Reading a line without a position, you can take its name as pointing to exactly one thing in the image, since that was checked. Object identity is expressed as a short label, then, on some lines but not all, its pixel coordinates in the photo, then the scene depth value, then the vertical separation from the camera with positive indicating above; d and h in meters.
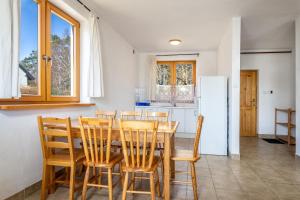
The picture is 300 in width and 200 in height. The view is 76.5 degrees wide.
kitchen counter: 5.54 -0.21
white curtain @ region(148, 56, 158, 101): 6.09 +0.67
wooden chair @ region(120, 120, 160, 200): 1.72 -0.41
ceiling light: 4.95 +1.50
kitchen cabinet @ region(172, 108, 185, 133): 5.52 -0.50
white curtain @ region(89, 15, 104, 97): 3.20 +0.60
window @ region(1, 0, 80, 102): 2.27 +0.62
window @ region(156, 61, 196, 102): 6.11 +0.60
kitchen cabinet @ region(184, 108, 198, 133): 5.46 -0.61
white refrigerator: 3.90 -0.29
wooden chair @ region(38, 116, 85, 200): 1.94 -0.58
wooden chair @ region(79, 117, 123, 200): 1.85 -0.40
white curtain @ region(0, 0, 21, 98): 1.75 +0.48
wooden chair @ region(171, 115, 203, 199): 2.01 -0.63
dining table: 1.88 -0.41
